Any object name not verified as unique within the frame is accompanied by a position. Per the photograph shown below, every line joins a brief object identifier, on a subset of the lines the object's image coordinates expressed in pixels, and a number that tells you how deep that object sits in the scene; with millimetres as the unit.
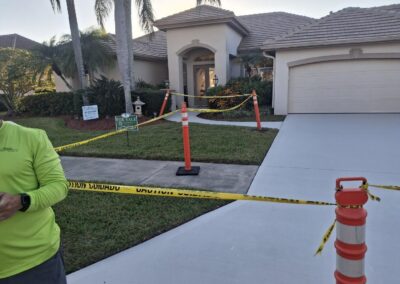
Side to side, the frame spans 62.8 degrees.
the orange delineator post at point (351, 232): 1963
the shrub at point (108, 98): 13531
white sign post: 11078
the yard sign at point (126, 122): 7660
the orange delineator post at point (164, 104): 13695
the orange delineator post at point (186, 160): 5828
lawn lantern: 13453
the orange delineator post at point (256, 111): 9966
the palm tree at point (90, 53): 16656
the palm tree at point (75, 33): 13922
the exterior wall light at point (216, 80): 16984
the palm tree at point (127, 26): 12547
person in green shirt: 1775
